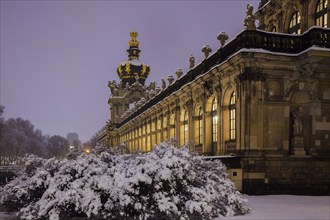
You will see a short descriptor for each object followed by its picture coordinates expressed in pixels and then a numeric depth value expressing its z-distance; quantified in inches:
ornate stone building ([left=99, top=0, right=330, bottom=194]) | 739.4
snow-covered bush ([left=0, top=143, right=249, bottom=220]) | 418.3
